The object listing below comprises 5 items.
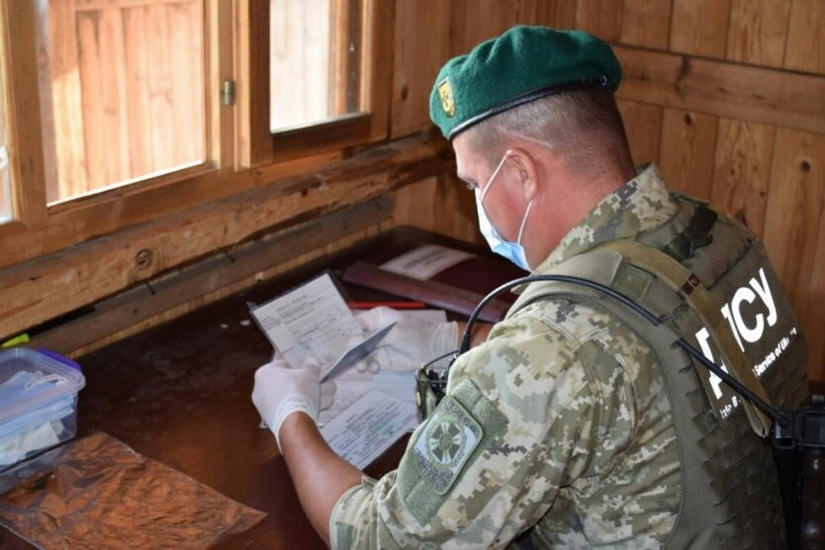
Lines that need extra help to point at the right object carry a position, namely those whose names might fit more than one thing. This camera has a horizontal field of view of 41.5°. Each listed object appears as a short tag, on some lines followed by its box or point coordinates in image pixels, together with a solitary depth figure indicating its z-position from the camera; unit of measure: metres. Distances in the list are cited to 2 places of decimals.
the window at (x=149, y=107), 1.68
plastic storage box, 1.52
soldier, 1.15
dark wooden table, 1.49
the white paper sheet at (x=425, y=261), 2.25
